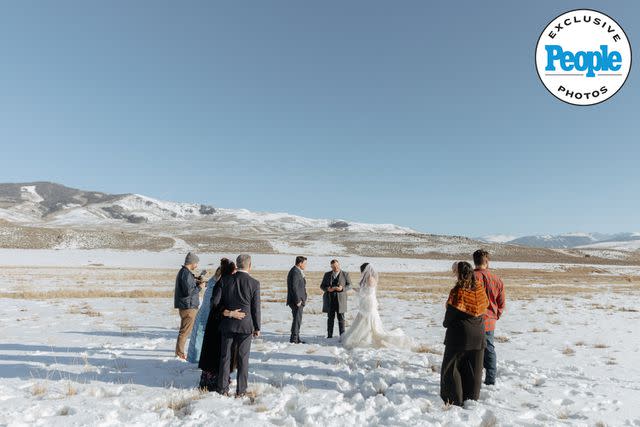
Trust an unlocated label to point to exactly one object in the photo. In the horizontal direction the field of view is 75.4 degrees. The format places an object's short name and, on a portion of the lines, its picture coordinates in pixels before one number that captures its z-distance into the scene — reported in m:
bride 11.30
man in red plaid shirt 7.86
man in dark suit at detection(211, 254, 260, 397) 7.29
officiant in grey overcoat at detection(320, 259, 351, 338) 12.70
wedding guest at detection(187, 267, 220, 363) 9.20
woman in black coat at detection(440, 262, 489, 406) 7.04
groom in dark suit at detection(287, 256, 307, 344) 11.76
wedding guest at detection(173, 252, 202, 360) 9.69
